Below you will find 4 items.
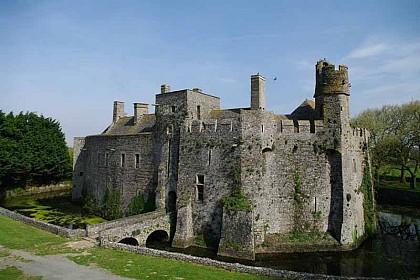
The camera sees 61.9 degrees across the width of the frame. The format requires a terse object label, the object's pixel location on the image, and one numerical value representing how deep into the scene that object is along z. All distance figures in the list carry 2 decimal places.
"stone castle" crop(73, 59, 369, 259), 20.47
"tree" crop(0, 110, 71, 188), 38.97
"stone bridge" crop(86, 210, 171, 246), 18.50
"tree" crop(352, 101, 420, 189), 36.59
